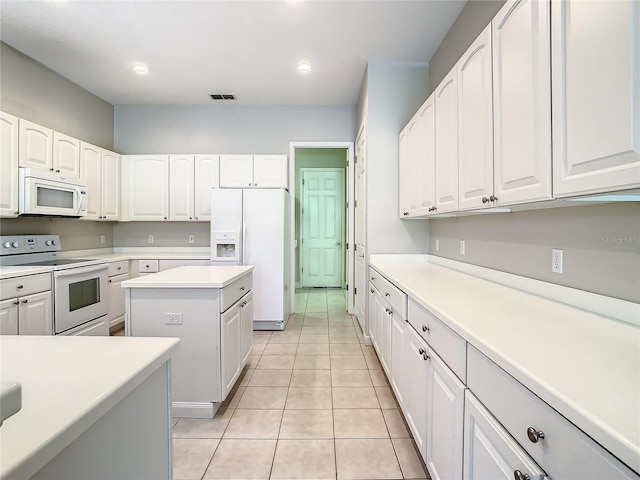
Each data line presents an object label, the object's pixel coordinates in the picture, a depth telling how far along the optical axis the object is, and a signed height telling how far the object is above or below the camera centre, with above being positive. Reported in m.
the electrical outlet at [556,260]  1.44 -0.09
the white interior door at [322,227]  6.45 +0.25
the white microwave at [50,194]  2.80 +0.42
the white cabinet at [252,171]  4.25 +0.91
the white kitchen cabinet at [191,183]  4.28 +0.75
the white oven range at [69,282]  2.75 -0.41
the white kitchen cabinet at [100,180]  3.69 +0.71
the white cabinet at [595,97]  0.84 +0.42
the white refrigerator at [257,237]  3.80 +0.02
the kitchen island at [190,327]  1.99 -0.56
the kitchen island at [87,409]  0.48 -0.30
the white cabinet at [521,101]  1.14 +0.55
